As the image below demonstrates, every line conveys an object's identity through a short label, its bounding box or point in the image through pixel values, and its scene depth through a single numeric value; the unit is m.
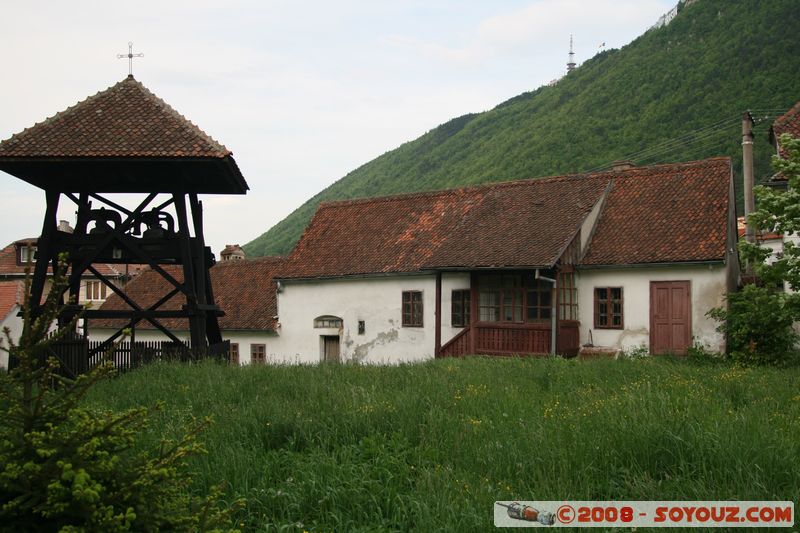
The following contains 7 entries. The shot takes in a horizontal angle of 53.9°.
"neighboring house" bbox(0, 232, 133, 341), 50.21
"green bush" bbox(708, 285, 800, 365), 18.56
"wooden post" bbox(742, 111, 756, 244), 26.73
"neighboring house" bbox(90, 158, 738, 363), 22.02
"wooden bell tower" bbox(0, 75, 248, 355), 14.09
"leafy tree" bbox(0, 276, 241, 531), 3.52
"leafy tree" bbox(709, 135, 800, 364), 14.19
